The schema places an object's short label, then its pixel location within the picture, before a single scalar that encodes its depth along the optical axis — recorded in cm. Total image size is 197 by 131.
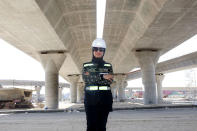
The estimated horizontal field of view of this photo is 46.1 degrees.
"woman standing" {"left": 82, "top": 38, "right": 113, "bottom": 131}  438
